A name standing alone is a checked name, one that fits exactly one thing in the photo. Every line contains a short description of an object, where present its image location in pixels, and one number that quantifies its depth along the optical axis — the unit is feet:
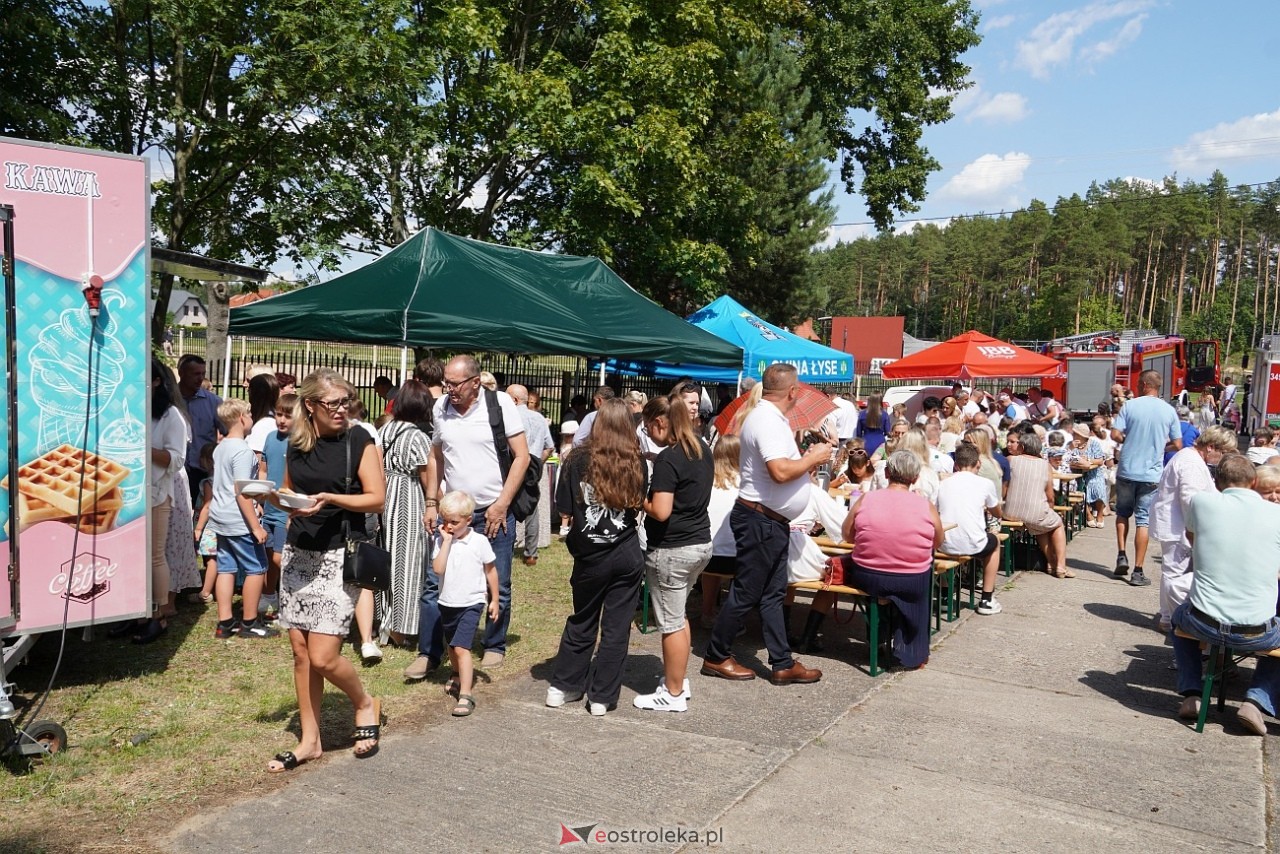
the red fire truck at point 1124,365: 89.97
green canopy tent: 29.07
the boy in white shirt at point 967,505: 24.80
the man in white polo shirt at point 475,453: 18.74
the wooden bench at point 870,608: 20.22
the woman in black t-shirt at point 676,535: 17.21
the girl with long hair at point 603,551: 16.52
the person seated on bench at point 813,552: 21.49
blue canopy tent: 44.70
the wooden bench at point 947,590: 23.26
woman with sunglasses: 13.82
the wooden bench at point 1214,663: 17.13
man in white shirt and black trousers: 18.24
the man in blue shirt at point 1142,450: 31.04
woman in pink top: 19.89
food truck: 15.34
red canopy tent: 50.26
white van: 53.38
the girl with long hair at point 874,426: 36.52
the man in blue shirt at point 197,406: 23.54
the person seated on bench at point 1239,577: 16.98
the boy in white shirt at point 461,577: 17.42
